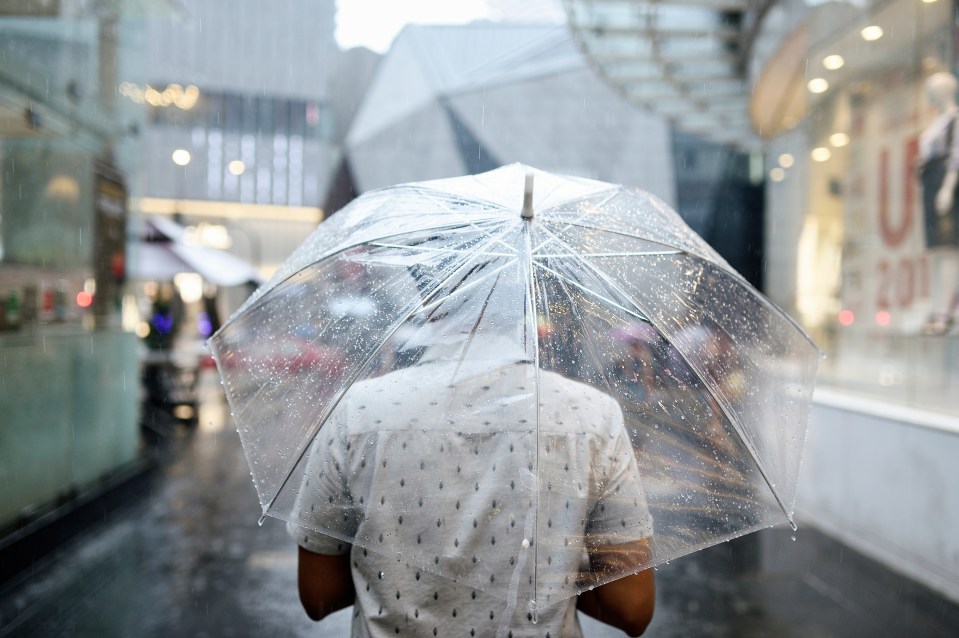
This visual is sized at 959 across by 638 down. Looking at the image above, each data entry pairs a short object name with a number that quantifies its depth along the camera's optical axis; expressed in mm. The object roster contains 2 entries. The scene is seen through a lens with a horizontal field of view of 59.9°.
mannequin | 6602
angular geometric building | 33219
